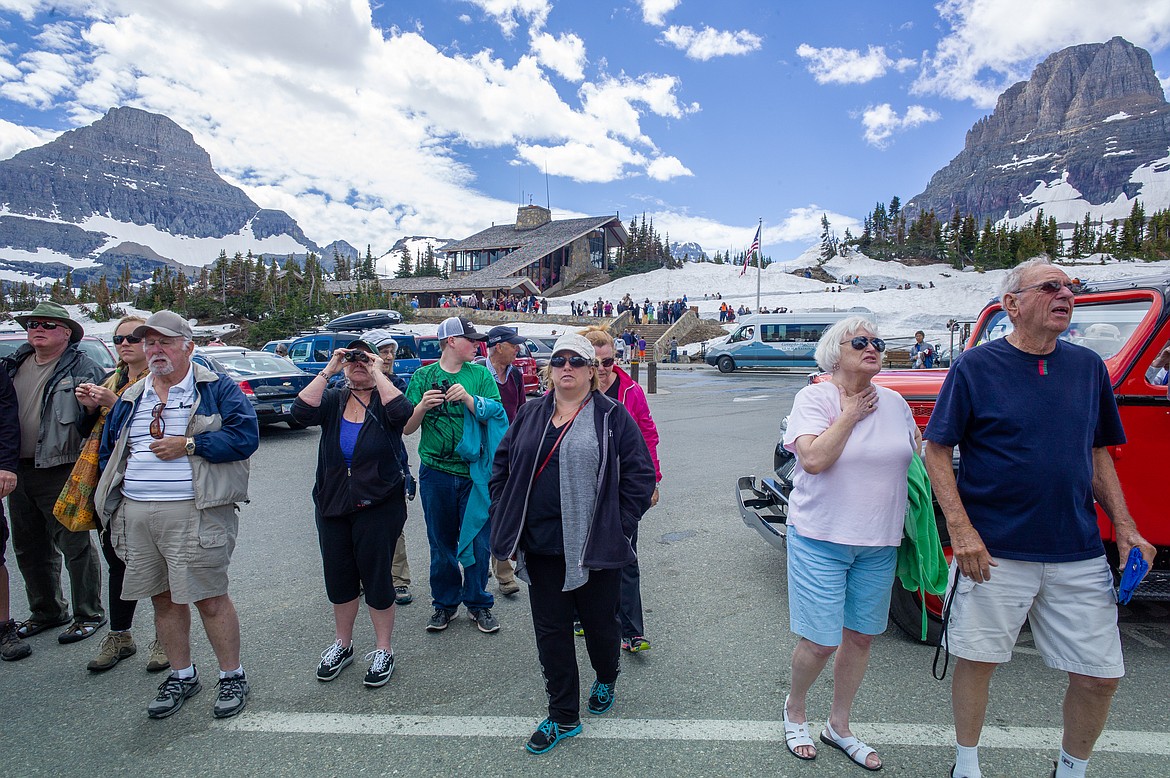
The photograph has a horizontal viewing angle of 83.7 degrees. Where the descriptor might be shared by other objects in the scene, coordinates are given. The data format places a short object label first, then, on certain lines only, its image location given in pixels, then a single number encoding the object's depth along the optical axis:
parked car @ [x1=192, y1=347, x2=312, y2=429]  10.70
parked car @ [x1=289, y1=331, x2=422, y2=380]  15.54
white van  27.66
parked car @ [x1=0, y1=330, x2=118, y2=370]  6.87
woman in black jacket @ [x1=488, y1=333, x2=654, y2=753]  2.75
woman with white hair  2.56
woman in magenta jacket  3.54
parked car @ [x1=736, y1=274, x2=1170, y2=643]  3.32
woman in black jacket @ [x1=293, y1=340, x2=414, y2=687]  3.24
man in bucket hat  3.69
